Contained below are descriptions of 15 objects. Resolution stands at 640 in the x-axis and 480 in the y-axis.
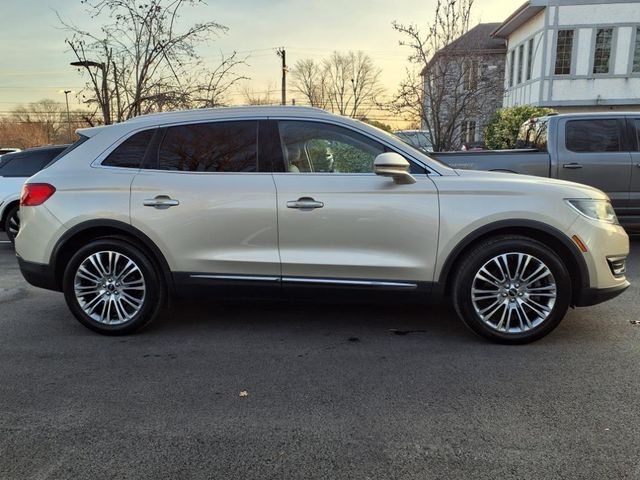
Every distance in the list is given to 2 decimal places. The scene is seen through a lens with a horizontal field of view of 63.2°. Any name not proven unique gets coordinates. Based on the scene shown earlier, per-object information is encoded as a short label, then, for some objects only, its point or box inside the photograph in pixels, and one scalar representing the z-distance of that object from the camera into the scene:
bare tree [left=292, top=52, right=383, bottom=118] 46.62
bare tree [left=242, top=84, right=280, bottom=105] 24.24
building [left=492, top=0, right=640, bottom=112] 22.83
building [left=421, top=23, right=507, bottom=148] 11.71
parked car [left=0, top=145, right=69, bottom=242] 8.62
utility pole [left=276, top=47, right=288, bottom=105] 31.80
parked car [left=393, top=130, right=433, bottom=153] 12.92
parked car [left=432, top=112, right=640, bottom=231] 7.60
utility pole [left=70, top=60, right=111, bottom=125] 12.72
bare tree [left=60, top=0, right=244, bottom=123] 12.61
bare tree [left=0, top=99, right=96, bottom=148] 56.84
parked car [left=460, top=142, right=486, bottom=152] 15.56
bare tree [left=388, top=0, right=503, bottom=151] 11.66
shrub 13.34
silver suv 3.94
